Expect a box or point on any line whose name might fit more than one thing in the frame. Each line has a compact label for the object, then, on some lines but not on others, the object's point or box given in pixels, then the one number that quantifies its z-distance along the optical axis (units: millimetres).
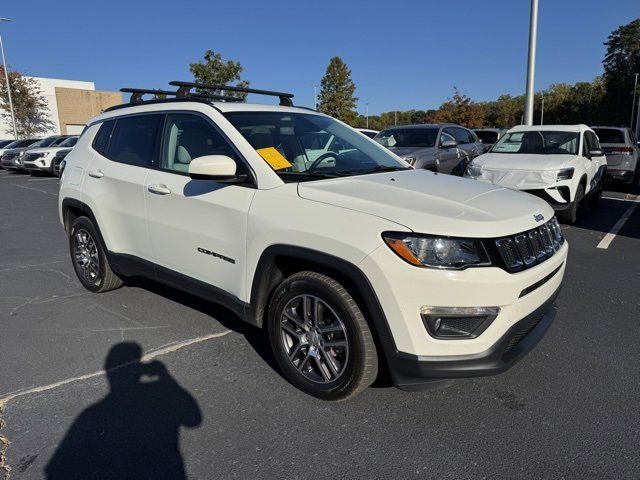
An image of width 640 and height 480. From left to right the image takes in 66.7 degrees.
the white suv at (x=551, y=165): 7789
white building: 43738
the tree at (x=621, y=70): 63875
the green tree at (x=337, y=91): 49344
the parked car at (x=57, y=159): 19047
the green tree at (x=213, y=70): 30016
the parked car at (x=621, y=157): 12062
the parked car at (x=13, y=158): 21067
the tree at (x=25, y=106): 35500
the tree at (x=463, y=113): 44625
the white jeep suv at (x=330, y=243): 2457
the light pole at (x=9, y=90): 32844
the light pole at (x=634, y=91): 57469
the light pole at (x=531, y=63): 13992
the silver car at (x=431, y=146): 9703
